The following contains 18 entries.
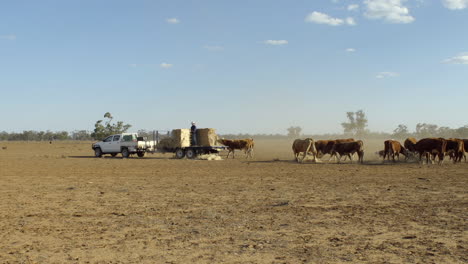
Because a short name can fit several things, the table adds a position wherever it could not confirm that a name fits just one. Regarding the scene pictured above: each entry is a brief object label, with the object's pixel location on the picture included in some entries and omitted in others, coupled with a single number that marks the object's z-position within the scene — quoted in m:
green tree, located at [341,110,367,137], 145.75
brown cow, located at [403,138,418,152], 27.36
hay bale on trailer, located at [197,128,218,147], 30.39
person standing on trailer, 30.92
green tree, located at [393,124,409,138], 131.25
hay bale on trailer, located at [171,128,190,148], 30.53
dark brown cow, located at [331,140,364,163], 26.83
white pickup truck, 32.36
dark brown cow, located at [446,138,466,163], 25.75
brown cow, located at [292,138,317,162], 27.83
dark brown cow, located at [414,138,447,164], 24.83
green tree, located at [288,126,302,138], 195.75
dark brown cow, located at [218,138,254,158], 33.00
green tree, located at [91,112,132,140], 69.06
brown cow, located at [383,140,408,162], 26.86
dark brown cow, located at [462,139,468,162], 27.74
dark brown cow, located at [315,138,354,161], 28.75
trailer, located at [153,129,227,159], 30.53
